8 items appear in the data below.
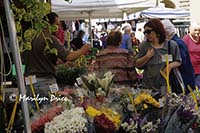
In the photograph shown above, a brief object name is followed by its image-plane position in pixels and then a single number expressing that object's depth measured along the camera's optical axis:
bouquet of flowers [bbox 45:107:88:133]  2.47
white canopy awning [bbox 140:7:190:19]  14.73
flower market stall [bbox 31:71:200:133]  2.54
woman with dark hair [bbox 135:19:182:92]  4.62
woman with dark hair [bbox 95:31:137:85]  4.86
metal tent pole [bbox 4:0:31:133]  2.21
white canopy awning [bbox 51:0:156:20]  8.02
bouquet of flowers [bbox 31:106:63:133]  2.58
